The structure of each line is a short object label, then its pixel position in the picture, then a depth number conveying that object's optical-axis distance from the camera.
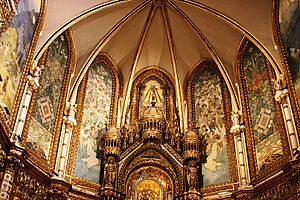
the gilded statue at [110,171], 11.76
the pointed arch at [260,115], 10.62
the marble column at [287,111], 9.62
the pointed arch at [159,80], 14.59
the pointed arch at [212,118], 12.24
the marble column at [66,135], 11.12
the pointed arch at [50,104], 10.37
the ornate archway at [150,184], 12.39
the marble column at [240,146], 11.35
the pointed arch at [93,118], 11.93
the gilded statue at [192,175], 11.90
